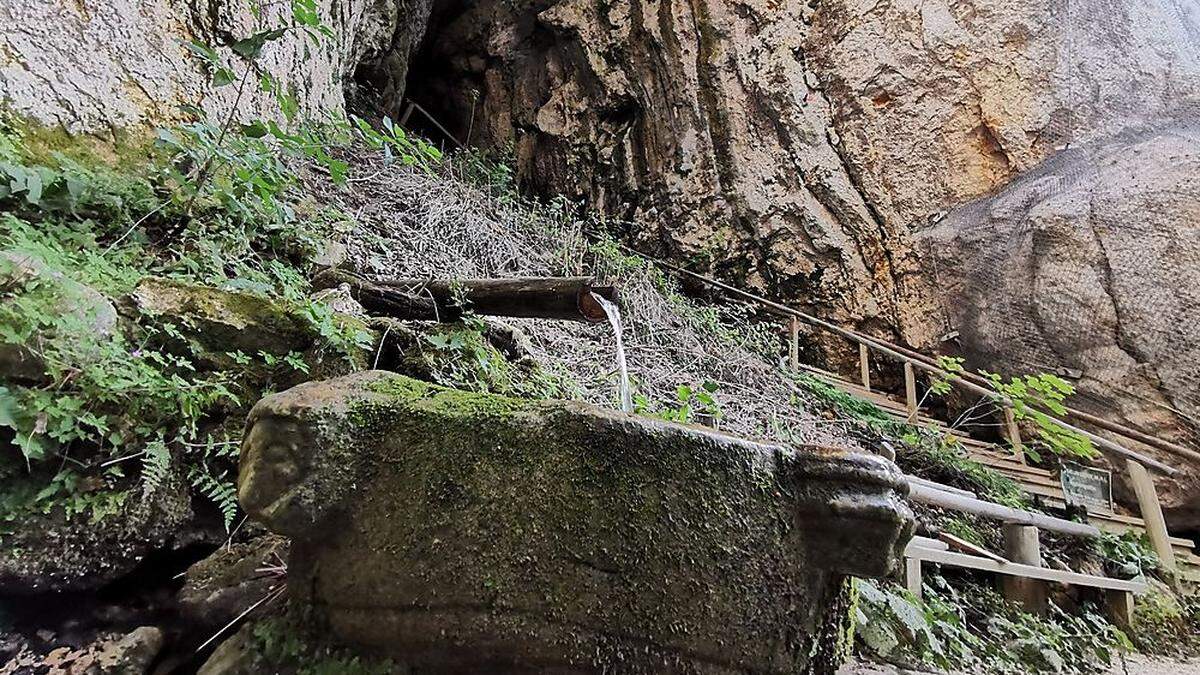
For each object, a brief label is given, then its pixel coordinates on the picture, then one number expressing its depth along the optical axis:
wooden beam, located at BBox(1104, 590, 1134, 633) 3.70
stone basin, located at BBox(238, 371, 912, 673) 1.04
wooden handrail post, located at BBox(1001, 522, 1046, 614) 3.47
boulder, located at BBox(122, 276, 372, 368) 1.48
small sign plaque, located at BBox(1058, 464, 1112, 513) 4.18
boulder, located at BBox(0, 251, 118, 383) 1.19
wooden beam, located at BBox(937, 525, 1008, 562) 3.13
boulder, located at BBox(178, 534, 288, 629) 1.26
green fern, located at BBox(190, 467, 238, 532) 1.31
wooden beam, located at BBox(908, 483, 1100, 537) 2.86
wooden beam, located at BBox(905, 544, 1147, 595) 2.72
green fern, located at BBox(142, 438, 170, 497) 1.27
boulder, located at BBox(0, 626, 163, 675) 1.09
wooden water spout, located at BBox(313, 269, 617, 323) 1.88
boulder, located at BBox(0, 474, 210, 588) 1.16
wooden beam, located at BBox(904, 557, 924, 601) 2.88
